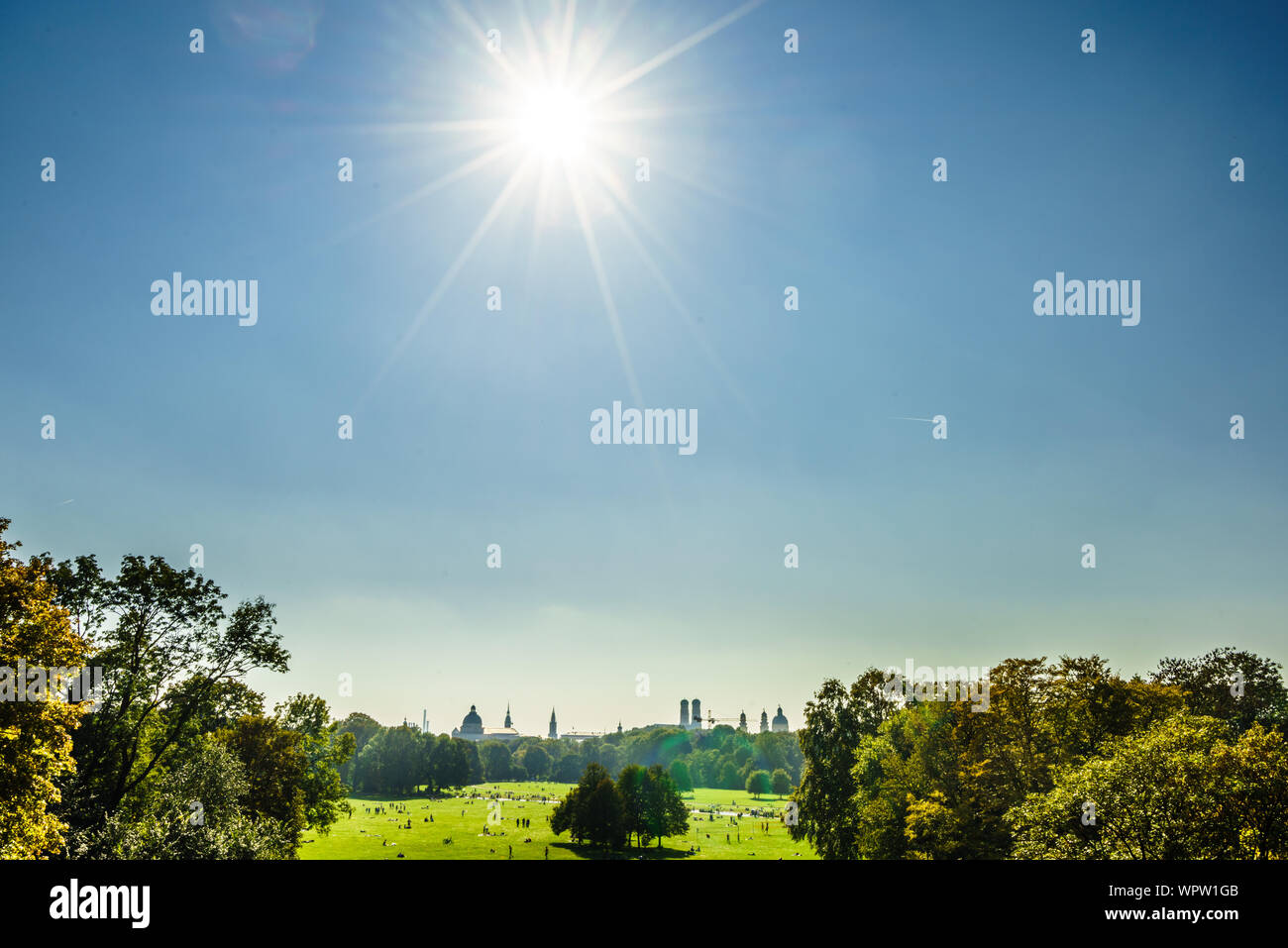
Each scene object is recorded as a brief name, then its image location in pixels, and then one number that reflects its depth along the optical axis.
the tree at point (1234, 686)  54.06
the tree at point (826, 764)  44.69
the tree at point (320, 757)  45.34
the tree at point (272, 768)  41.72
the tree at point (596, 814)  62.62
